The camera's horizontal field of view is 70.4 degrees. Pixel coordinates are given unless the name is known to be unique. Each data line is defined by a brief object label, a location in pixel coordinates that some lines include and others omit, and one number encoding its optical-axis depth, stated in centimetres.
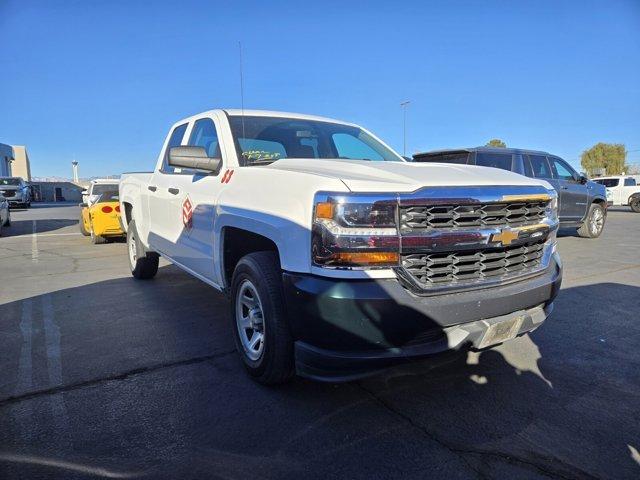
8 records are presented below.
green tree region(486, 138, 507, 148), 6362
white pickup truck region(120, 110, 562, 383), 229
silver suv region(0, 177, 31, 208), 2622
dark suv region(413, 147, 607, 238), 927
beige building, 7638
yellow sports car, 1025
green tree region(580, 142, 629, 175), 6844
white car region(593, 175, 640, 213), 2320
